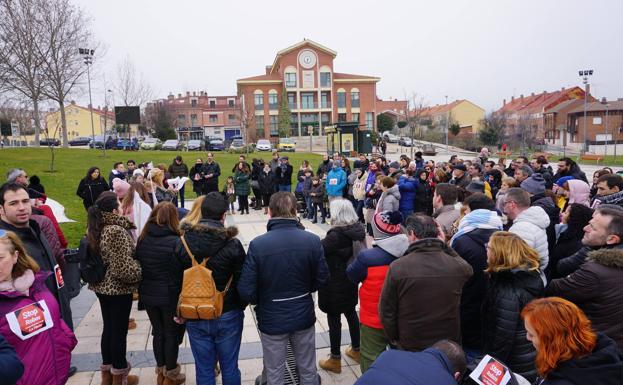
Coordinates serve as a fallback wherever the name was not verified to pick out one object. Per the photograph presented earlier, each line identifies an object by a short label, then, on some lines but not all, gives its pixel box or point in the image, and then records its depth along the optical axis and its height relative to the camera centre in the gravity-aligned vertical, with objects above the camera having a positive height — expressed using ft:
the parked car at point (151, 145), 128.36 +2.79
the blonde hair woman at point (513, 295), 9.75 -3.43
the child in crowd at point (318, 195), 38.55 -4.05
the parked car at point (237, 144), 123.54 +2.40
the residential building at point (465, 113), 268.21 +20.80
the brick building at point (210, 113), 235.81 +21.82
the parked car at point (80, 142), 160.17 +5.36
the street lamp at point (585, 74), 122.72 +19.62
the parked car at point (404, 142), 160.76 +1.80
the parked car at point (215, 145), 129.39 +2.23
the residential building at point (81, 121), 246.88 +20.68
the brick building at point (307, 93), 183.37 +24.63
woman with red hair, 6.50 -3.22
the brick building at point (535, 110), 186.98 +19.63
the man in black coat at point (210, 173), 45.21 -2.13
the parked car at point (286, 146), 139.37 +1.47
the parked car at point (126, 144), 122.13 +3.10
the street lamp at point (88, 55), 95.20 +22.99
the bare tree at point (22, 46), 85.39 +22.98
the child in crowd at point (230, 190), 44.80 -3.98
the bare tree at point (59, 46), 94.27 +24.84
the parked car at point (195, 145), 130.11 +2.28
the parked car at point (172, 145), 126.31 +2.54
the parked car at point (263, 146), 133.59 +1.59
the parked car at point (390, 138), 179.58 +4.20
